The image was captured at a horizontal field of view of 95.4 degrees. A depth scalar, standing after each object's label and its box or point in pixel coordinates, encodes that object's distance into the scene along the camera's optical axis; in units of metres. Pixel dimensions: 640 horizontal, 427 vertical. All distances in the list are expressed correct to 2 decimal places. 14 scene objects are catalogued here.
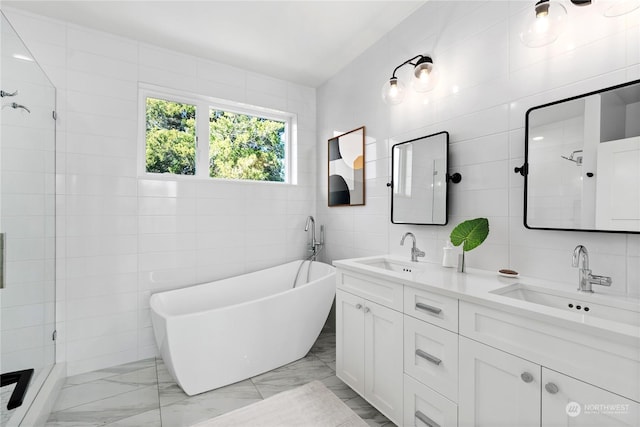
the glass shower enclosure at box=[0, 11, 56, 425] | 1.48
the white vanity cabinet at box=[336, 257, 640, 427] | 0.85
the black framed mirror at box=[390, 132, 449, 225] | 1.89
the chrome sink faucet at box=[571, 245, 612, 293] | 1.18
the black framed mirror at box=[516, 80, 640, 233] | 1.14
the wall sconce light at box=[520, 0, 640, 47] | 1.24
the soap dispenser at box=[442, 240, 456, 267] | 1.71
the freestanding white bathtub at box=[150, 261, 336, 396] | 1.84
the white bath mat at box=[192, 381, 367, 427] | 1.64
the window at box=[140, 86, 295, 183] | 2.61
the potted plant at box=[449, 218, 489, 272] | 1.54
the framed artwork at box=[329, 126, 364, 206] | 2.66
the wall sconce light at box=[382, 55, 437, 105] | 1.92
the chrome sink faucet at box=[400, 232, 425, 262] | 2.00
